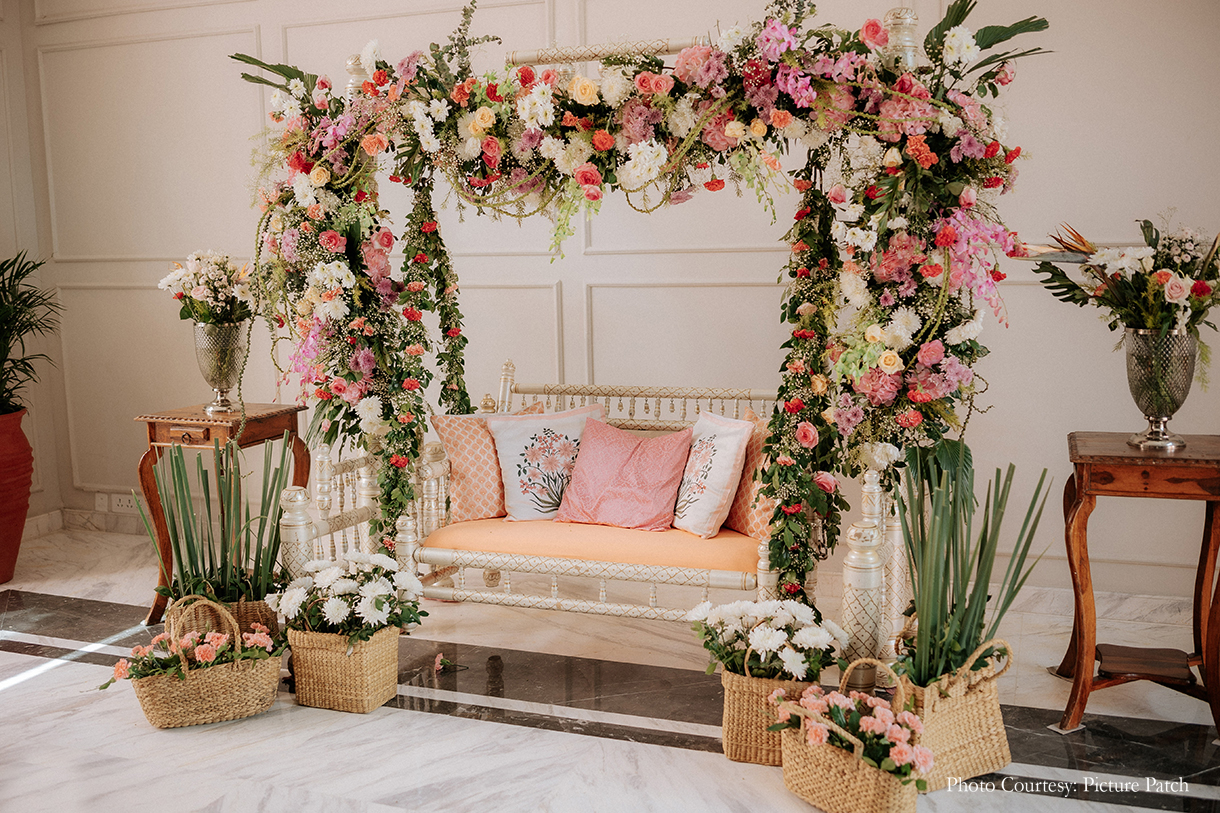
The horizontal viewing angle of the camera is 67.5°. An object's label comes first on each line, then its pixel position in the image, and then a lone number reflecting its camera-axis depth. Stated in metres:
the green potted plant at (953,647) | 2.61
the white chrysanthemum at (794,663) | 2.72
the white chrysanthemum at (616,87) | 3.01
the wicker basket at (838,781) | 2.41
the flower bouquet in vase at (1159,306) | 2.93
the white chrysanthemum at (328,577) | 3.22
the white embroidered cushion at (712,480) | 3.54
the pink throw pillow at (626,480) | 3.66
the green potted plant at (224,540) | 3.36
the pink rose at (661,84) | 2.97
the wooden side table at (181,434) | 4.18
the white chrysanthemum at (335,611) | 3.12
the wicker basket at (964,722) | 2.61
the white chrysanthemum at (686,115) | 3.01
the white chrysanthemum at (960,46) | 2.68
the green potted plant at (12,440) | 4.66
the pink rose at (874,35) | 2.72
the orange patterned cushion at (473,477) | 3.87
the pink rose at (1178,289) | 2.87
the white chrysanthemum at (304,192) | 3.52
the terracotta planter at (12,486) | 4.68
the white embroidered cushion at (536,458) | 3.86
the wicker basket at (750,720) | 2.80
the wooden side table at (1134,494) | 2.93
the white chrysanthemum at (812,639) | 2.82
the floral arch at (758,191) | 2.83
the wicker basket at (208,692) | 3.08
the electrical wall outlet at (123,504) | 5.57
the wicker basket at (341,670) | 3.19
